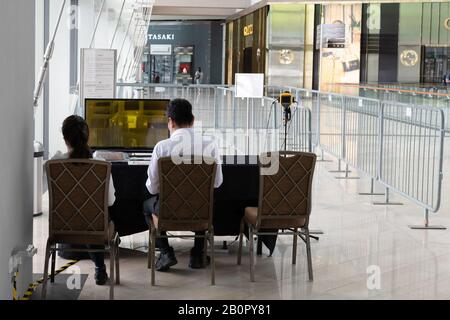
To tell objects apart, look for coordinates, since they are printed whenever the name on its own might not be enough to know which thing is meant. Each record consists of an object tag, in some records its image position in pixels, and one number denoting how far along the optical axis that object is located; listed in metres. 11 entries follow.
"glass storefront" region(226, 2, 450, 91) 32.88
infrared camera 9.11
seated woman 6.13
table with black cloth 7.03
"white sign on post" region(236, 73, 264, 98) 10.21
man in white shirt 6.52
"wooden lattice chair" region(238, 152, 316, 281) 6.46
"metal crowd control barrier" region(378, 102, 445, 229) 8.86
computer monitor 7.67
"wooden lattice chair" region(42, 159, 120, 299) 5.80
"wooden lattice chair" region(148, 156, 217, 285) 6.27
